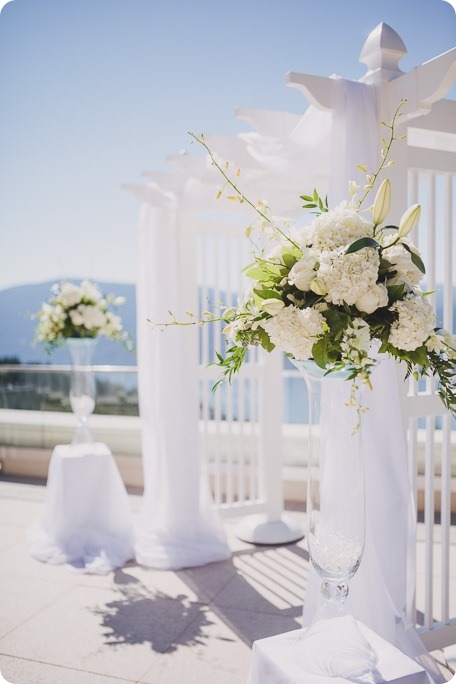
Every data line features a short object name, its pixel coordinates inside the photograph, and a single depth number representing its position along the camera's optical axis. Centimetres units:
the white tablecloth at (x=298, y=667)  128
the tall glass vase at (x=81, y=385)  409
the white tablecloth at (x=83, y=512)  376
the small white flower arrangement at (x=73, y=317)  415
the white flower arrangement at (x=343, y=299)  126
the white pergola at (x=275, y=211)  228
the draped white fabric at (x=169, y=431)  374
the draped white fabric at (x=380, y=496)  219
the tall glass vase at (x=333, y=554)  132
